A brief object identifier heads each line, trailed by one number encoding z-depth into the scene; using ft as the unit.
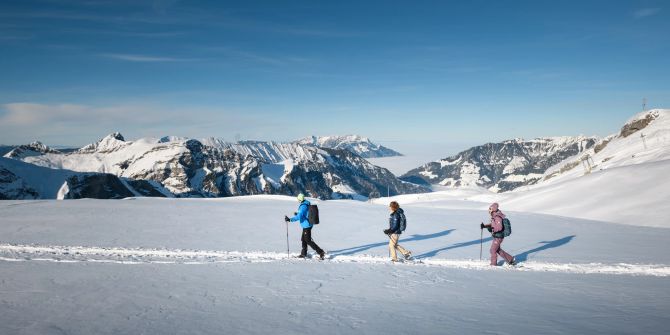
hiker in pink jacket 45.75
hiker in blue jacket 45.78
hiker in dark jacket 46.62
